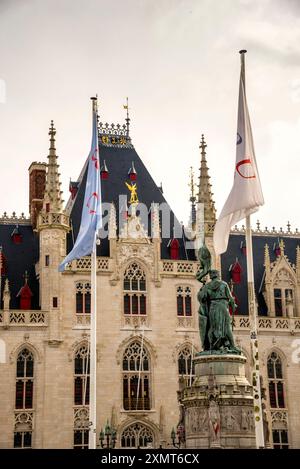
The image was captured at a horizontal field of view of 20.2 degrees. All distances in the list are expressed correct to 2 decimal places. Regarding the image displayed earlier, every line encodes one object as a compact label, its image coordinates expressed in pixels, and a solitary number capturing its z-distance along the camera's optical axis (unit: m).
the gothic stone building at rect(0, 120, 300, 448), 51.53
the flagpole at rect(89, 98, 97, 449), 41.62
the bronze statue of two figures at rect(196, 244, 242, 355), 32.91
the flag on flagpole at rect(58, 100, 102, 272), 44.44
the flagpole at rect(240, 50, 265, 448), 29.22
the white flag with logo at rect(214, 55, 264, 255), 33.25
